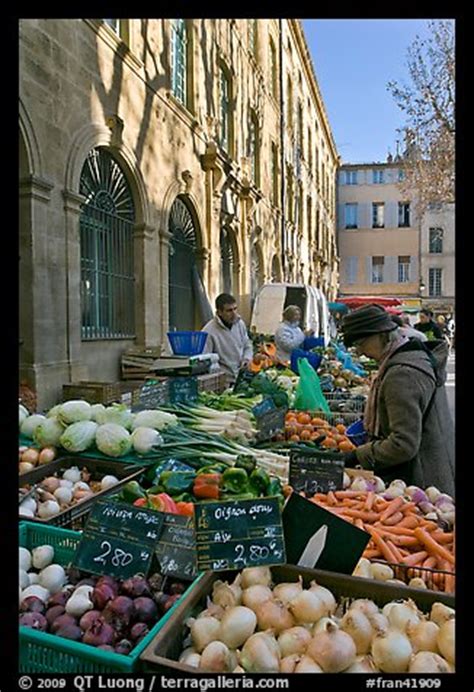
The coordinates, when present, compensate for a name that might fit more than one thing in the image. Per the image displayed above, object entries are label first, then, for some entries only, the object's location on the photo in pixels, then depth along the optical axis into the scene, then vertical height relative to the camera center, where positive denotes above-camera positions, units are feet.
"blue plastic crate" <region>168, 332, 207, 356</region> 23.95 -0.46
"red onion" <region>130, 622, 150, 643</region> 5.24 -2.80
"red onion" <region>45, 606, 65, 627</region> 5.57 -2.79
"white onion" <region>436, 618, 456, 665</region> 4.92 -2.71
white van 49.37 +2.43
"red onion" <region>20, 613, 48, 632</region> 5.41 -2.78
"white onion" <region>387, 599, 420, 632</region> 5.24 -2.66
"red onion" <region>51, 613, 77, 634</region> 5.38 -2.76
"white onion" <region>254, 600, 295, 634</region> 5.36 -2.72
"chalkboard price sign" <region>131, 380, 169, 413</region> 13.05 -1.53
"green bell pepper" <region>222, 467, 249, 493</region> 8.45 -2.25
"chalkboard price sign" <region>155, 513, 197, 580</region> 6.15 -2.37
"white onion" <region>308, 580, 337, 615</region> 5.52 -2.61
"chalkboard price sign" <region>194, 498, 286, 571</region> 5.54 -2.01
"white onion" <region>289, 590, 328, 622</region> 5.36 -2.63
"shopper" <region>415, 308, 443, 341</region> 36.37 +0.22
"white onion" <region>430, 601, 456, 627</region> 5.28 -2.65
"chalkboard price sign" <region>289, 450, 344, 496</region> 8.68 -2.17
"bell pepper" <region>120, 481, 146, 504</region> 8.30 -2.37
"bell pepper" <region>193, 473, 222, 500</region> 8.49 -2.33
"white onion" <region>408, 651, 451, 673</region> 4.75 -2.82
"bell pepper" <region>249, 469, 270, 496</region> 8.49 -2.28
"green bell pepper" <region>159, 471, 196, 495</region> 8.61 -2.31
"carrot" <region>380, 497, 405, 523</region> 8.27 -2.65
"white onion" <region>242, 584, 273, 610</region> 5.57 -2.63
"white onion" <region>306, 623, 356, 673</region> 4.76 -2.72
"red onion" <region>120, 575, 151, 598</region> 5.70 -2.59
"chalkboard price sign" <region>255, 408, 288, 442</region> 12.46 -2.04
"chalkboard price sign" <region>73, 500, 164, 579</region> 5.95 -2.21
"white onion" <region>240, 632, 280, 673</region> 4.85 -2.81
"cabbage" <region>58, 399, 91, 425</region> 11.43 -1.64
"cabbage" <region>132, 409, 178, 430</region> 11.62 -1.83
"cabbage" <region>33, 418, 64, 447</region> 11.13 -1.98
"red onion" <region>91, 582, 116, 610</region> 5.67 -2.65
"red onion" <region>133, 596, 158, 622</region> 5.50 -2.71
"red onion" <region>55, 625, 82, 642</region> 5.23 -2.79
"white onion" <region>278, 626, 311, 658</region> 5.06 -2.79
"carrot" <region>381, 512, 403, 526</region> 8.15 -2.73
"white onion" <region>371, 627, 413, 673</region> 4.86 -2.78
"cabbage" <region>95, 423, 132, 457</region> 10.70 -2.06
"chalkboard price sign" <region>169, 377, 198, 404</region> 14.37 -1.52
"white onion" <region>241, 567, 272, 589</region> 5.92 -2.57
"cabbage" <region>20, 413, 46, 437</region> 11.87 -1.95
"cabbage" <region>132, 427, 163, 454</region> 10.66 -2.05
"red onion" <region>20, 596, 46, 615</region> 5.72 -2.78
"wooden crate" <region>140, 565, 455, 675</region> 5.21 -2.64
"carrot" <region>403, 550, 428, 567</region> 7.04 -2.86
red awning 79.23 +4.99
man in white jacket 22.43 -0.42
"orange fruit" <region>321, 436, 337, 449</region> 12.97 -2.58
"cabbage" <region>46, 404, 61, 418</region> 11.80 -1.69
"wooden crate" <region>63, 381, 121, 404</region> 19.58 -2.17
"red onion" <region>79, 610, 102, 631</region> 5.37 -2.73
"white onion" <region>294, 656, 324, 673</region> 4.73 -2.81
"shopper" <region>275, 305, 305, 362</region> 27.37 -0.23
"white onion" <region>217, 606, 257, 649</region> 5.22 -2.75
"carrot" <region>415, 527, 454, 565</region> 7.08 -2.77
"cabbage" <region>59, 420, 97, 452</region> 10.80 -2.00
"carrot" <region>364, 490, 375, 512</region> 8.55 -2.61
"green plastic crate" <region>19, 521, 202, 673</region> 4.74 -2.80
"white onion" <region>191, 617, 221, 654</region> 5.17 -2.77
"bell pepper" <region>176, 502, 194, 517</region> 7.77 -2.44
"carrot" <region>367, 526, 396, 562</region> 7.09 -2.76
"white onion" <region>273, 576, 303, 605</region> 5.61 -2.61
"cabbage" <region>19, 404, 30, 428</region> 12.26 -1.82
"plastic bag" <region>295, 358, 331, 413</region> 16.47 -1.85
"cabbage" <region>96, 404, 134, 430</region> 11.53 -1.74
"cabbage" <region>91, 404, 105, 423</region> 11.79 -1.65
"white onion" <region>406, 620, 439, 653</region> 5.06 -2.75
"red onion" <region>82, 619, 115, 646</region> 5.08 -2.74
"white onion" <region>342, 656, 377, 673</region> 4.85 -2.90
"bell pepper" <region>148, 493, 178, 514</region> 7.66 -2.34
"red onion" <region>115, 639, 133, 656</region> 4.93 -2.78
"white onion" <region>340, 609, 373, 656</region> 5.11 -2.71
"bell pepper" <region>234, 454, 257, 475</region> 8.77 -2.08
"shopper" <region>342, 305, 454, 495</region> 10.17 -1.40
